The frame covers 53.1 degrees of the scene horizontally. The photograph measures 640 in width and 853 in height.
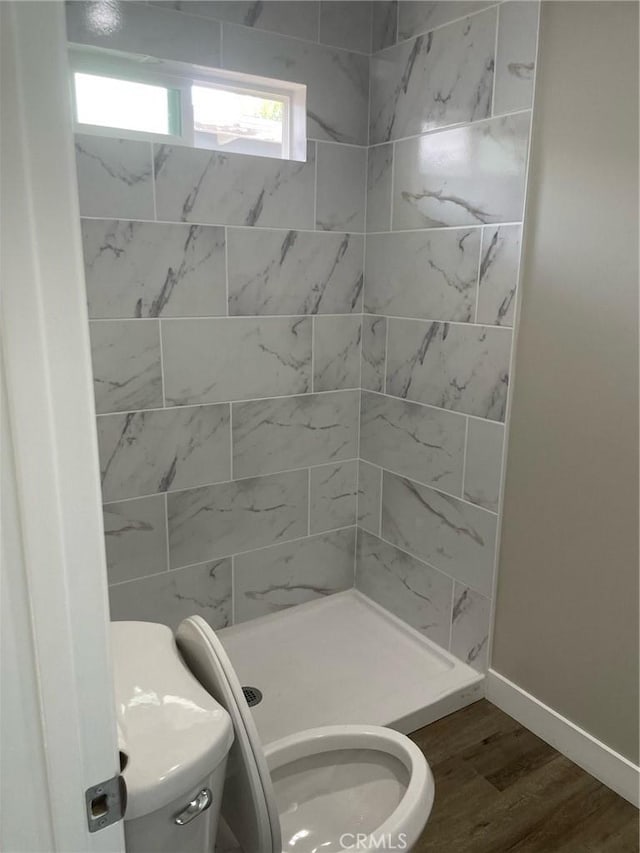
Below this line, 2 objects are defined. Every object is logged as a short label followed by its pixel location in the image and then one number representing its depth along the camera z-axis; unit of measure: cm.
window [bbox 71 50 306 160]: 198
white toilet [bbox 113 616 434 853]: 115
